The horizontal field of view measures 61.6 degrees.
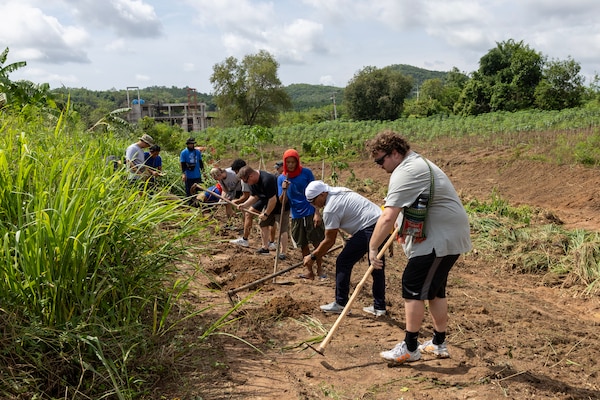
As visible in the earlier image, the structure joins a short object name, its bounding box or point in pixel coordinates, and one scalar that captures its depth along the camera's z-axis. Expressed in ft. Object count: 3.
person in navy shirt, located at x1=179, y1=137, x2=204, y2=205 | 30.35
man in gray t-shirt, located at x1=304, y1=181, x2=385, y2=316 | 15.55
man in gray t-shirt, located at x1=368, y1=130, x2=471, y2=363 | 11.27
